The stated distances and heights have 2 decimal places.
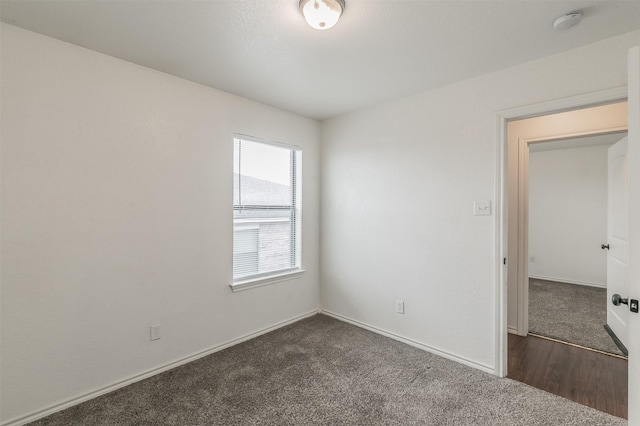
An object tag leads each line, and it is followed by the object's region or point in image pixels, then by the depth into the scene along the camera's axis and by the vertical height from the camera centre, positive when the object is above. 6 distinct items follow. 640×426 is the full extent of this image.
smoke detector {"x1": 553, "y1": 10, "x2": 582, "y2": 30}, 1.66 +1.13
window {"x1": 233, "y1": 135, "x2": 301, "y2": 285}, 3.05 +0.04
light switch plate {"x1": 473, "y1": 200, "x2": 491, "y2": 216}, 2.43 +0.05
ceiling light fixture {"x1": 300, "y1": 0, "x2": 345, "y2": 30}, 1.54 +1.09
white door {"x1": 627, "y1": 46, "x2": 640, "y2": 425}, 1.34 -0.01
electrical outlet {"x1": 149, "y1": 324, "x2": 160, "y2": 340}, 2.38 -0.98
